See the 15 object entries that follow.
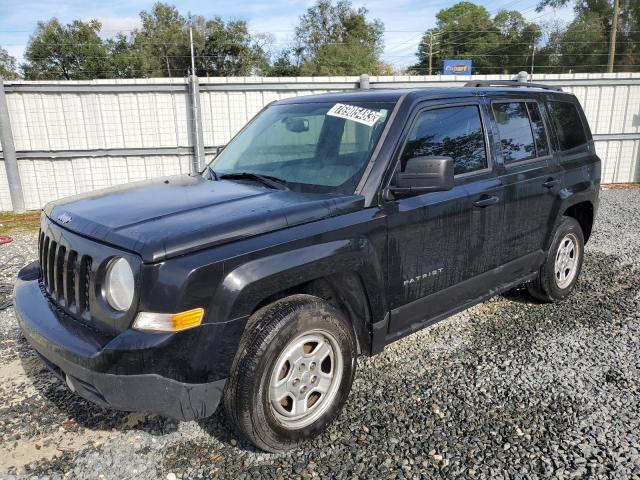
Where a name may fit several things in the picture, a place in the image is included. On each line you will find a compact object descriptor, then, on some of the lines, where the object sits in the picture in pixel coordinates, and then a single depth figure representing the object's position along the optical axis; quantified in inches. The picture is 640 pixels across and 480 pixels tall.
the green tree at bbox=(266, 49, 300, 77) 2120.0
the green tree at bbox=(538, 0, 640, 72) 1722.4
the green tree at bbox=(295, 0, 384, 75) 2438.5
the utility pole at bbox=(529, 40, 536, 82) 1802.2
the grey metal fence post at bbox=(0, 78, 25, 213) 346.9
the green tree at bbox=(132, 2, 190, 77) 2089.1
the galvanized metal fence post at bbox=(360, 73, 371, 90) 379.7
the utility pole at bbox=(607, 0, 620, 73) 1329.7
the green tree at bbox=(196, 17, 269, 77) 2124.8
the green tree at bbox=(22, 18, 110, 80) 1969.7
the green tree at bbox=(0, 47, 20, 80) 2069.9
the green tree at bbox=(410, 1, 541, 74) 2098.9
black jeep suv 91.2
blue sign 1361.3
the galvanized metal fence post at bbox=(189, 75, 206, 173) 370.9
